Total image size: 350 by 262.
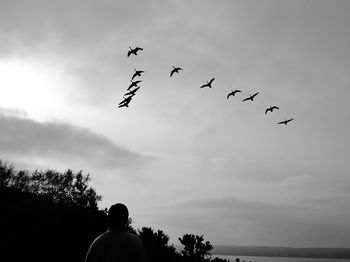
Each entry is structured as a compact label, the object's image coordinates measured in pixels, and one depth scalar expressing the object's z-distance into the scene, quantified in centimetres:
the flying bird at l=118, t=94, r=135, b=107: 1616
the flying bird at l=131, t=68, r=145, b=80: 1763
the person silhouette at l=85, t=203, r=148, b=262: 514
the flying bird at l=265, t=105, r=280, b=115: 2148
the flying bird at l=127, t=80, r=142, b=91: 1676
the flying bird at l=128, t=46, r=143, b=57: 1788
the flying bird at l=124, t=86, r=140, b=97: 1636
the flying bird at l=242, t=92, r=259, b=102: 2062
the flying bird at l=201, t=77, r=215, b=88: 2075
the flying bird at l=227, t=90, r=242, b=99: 2163
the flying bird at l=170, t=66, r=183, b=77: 1927
